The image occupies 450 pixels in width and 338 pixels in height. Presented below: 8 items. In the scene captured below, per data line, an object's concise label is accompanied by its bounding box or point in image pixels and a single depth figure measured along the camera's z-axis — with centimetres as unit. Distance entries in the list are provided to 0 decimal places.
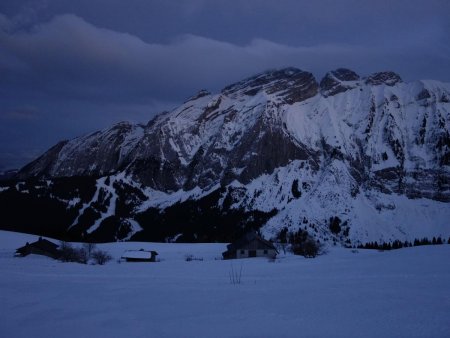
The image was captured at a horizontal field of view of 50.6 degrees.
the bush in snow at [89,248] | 7641
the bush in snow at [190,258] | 7331
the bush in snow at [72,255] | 7044
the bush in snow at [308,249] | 7550
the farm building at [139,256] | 7356
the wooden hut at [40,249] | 7525
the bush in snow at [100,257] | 6861
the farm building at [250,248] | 8499
